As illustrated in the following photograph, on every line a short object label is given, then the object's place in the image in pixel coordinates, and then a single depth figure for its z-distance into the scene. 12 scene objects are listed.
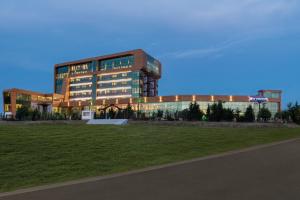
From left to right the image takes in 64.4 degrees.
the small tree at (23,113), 68.57
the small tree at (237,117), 54.08
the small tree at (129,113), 63.45
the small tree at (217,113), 53.64
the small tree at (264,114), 60.08
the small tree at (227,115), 53.62
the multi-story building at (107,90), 79.75
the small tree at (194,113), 57.24
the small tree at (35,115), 62.34
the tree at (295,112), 46.08
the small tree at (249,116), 54.01
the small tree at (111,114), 62.64
